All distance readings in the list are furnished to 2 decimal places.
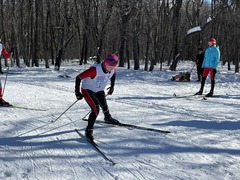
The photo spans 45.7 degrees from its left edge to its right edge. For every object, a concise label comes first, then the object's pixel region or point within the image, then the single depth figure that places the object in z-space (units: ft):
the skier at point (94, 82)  18.03
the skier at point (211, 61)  35.60
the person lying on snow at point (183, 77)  53.11
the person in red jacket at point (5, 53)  31.06
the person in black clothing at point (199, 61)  54.54
